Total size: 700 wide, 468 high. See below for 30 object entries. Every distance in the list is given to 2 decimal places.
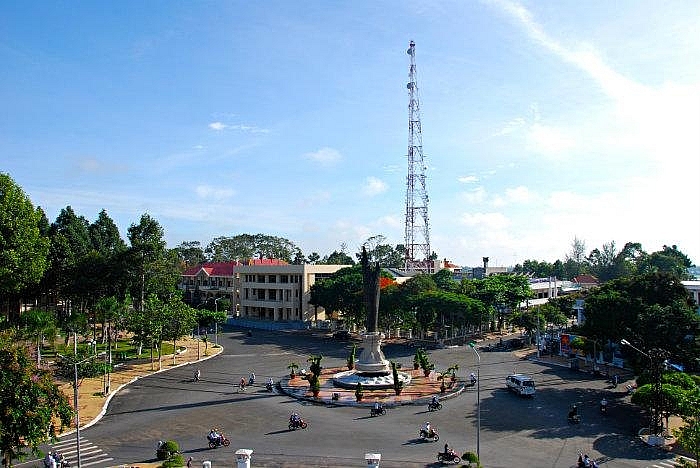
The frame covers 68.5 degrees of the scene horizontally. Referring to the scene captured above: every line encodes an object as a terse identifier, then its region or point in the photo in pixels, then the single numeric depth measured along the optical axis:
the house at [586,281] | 113.26
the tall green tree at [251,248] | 134.88
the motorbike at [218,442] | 26.36
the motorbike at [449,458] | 23.86
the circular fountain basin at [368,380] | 38.91
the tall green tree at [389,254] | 129.21
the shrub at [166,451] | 23.97
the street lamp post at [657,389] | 27.59
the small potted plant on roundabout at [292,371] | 42.50
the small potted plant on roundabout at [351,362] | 45.28
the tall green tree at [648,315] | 33.84
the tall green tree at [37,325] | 39.41
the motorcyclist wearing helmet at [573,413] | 30.52
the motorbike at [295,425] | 29.31
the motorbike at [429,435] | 27.20
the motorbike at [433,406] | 33.38
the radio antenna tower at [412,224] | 89.94
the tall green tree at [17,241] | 40.72
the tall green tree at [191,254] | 138.88
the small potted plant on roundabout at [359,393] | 35.31
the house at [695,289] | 52.80
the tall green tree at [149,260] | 55.81
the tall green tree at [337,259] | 124.81
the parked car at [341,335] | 66.62
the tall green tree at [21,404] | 20.22
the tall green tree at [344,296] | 67.62
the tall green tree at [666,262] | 90.12
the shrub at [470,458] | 22.75
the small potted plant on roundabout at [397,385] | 37.12
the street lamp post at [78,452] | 22.31
